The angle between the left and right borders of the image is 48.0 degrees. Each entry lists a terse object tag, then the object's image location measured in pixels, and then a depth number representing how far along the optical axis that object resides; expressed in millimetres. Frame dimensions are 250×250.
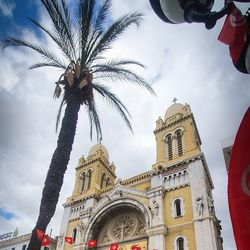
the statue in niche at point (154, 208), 22920
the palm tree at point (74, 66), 10094
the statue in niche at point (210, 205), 21133
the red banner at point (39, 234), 8555
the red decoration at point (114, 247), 21094
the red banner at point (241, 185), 1953
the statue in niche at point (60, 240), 27012
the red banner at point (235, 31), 2449
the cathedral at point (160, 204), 21078
